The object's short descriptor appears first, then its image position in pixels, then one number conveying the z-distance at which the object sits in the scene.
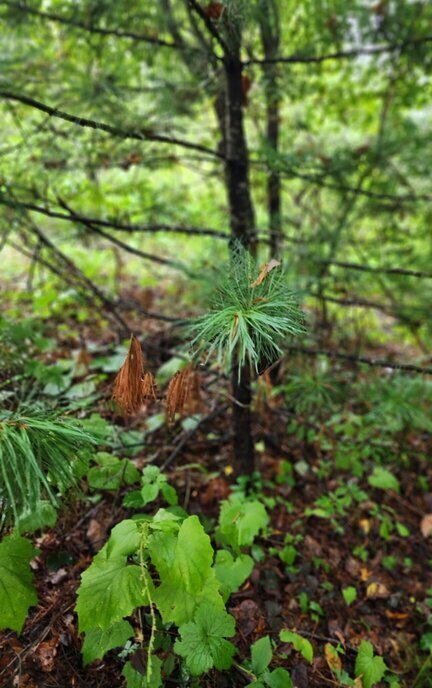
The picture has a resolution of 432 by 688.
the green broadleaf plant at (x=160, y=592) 0.47
